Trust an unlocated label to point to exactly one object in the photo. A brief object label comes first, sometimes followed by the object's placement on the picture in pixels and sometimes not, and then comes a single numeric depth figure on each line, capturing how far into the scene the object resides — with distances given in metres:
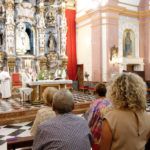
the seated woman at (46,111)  2.90
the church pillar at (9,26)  13.38
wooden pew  2.86
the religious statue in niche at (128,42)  14.86
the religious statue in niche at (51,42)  15.11
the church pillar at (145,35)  14.91
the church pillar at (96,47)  13.78
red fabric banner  16.11
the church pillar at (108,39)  13.39
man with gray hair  1.79
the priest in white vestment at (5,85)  11.45
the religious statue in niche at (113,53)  13.35
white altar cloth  9.51
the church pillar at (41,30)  14.48
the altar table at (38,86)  9.58
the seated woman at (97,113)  2.76
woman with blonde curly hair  1.62
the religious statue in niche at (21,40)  13.88
